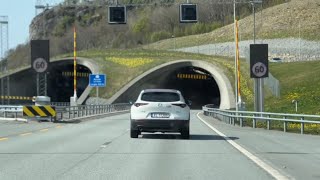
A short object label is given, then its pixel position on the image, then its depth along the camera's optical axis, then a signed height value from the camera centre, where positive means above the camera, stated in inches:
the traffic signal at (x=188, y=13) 1473.9 +180.7
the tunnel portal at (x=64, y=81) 4021.4 +62.4
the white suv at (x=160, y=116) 884.0 -38.1
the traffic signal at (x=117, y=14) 1483.8 +181.6
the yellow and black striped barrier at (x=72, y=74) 4089.6 +111.1
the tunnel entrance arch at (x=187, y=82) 3246.6 +43.6
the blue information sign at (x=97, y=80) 3159.5 +50.3
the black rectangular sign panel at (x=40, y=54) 1870.3 +111.4
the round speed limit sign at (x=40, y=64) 1865.2 +79.0
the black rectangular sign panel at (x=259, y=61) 1401.3 +63.0
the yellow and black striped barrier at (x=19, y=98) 3927.2 -48.1
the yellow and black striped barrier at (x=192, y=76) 3797.2 +81.0
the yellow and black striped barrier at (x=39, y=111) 1464.3 -49.2
